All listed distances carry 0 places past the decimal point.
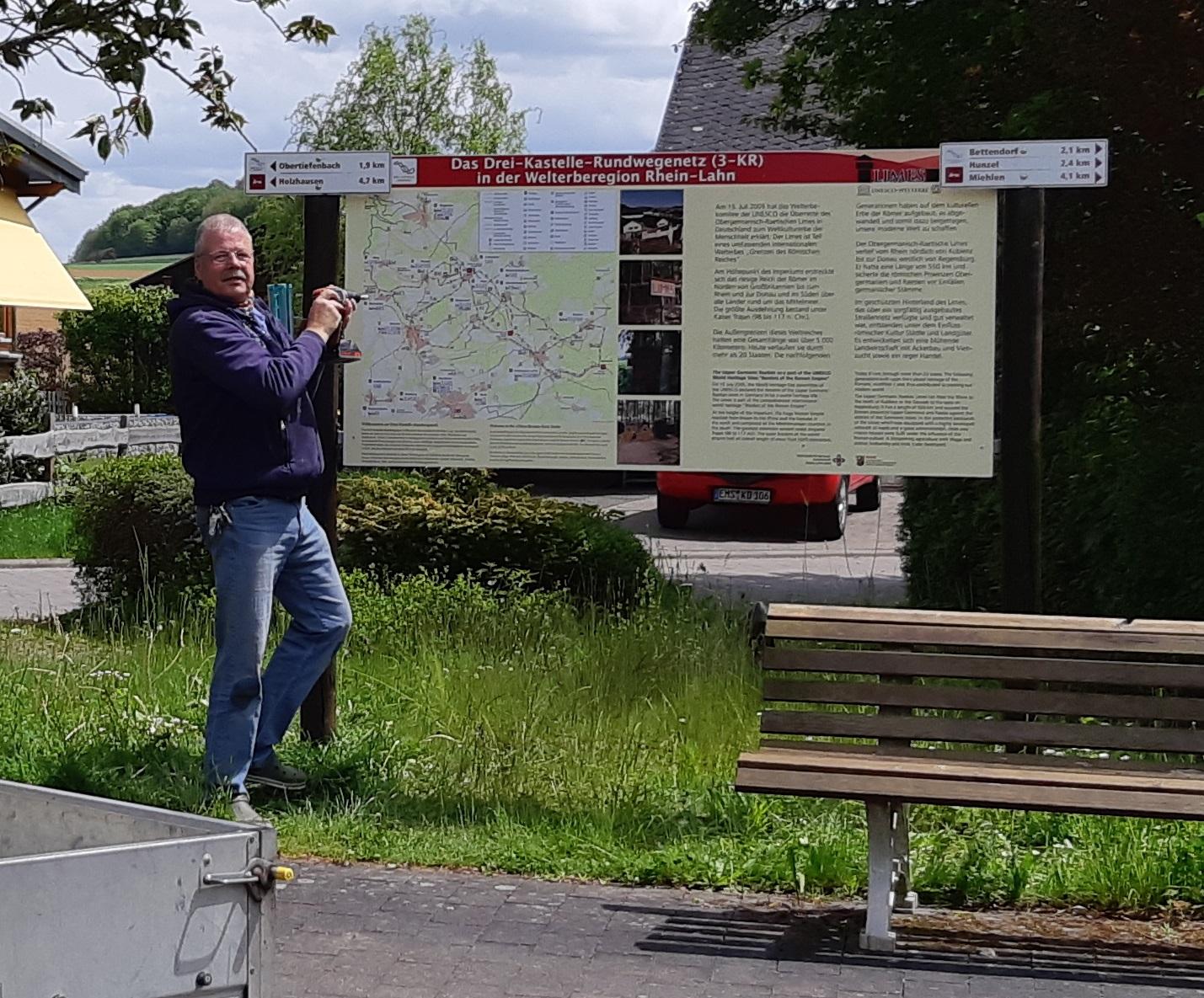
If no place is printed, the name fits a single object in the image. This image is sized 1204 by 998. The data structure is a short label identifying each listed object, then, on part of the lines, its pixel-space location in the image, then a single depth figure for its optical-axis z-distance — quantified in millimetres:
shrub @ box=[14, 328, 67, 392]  42938
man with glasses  5914
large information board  6582
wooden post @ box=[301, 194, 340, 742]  6957
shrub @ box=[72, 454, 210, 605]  11445
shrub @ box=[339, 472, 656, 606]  11289
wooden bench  5395
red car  20172
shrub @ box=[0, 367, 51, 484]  25422
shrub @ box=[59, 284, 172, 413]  41844
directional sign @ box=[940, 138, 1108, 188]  6371
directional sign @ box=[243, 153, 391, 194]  6934
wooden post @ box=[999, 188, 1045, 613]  6512
